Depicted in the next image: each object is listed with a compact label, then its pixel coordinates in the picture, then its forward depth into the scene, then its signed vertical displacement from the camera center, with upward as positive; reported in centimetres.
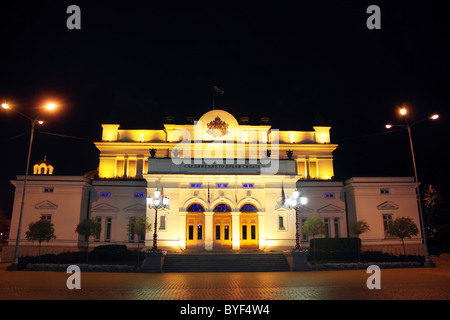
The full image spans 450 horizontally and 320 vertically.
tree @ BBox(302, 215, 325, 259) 3397 +120
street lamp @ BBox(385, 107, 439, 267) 2767 -136
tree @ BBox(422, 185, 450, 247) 5381 +338
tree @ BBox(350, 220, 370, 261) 3553 +122
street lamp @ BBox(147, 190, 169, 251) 2728 +322
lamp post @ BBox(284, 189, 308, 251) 2781 +310
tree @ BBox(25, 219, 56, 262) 3114 +79
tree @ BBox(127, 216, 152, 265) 3359 +139
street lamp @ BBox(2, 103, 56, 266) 2267 +884
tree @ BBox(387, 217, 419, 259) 3238 +100
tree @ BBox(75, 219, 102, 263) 3259 +118
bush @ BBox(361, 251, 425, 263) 2877 -159
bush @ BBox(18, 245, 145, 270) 2784 -135
